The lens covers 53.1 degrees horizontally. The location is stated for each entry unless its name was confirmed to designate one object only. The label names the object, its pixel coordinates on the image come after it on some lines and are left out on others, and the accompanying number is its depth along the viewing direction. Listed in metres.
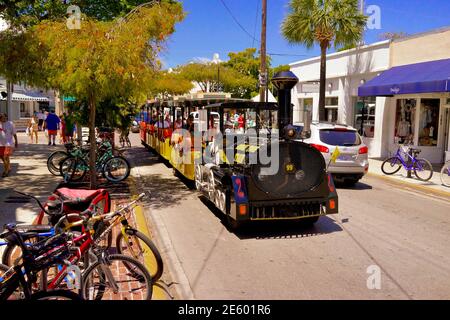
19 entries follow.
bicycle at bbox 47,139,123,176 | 12.02
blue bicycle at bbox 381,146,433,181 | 13.22
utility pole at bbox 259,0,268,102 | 19.98
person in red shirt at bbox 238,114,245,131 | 9.38
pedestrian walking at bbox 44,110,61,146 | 20.21
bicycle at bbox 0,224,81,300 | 3.75
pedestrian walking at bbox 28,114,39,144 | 23.19
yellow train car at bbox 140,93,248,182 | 11.29
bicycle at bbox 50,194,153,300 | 4.20
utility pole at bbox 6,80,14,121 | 25.69
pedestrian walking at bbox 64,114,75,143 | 10.97
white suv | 11.55
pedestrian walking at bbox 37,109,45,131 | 32.99
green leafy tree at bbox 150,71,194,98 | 45.06
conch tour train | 6.88
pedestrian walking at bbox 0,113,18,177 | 11.33
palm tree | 18.92
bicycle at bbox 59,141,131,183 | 11.66
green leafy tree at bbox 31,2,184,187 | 8.20
